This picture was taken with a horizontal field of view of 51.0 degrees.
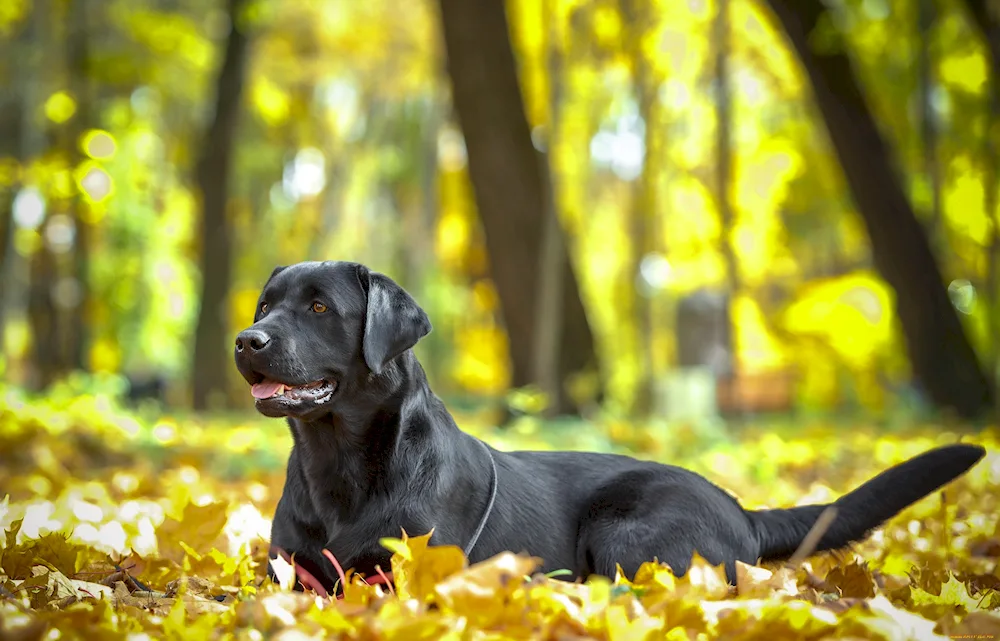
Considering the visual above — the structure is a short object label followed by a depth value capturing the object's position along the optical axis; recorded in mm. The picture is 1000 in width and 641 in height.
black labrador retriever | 3738
